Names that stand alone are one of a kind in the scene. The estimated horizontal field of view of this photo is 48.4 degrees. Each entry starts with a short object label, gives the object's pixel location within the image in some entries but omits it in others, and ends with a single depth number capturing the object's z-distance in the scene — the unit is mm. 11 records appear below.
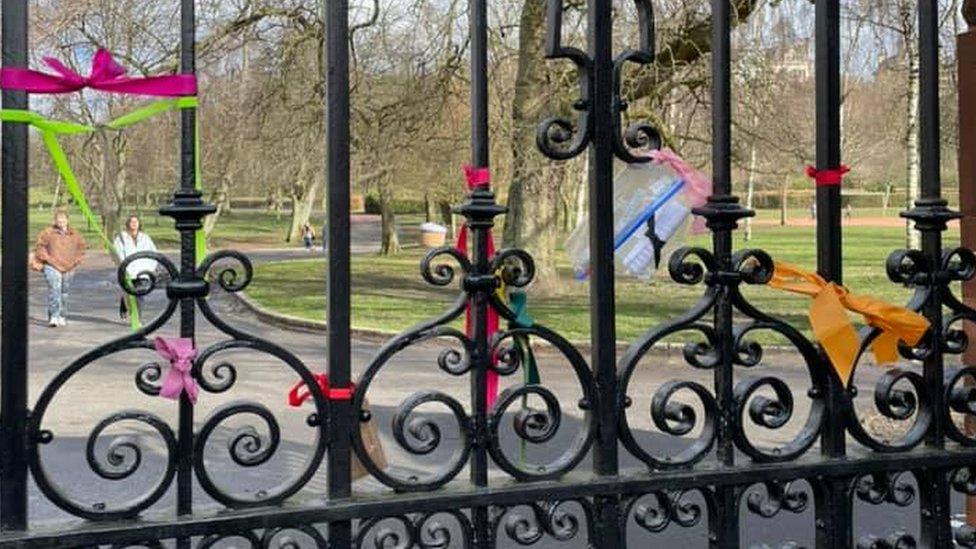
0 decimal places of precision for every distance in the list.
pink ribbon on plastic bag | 2156
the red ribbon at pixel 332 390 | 1847
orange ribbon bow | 2066
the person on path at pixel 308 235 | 50906
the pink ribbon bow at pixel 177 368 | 1755
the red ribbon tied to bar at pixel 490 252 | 1939
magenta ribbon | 1685
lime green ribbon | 1702
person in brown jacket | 11117
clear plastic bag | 2154
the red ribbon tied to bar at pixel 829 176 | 2133
